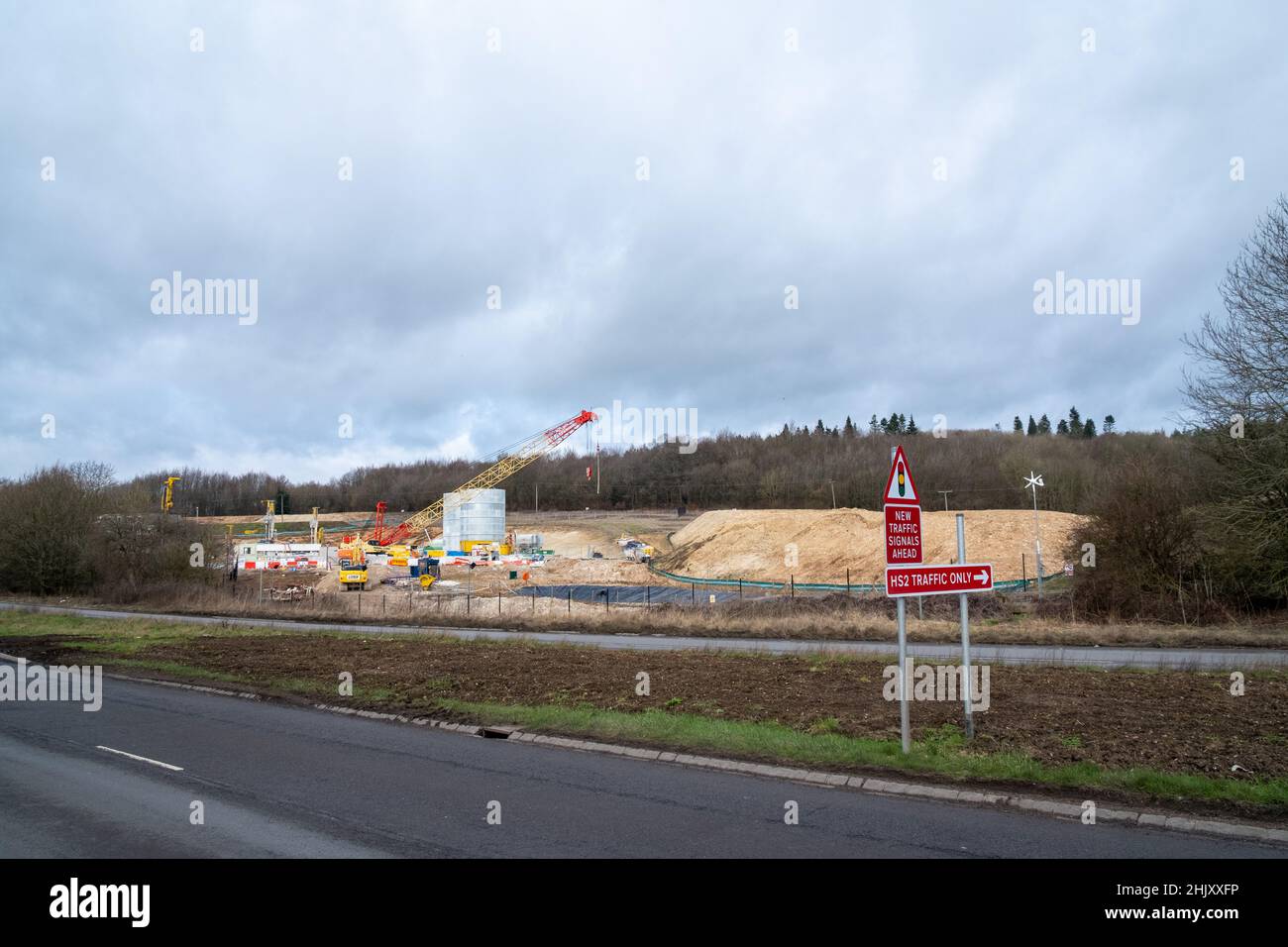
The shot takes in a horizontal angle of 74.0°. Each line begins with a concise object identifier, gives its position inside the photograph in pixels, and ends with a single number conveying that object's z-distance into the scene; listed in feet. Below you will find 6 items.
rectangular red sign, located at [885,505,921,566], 31.14
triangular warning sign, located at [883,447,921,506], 31.63
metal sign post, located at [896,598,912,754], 30.48
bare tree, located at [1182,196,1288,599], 83.82
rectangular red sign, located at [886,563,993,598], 30.73
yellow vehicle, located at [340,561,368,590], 172.86
